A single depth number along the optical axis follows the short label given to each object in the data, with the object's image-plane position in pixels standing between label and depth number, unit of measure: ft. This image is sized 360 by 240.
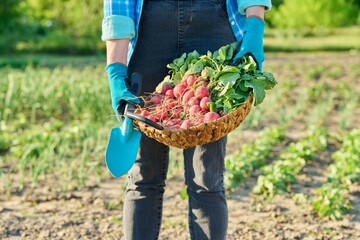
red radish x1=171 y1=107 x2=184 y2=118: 7.86
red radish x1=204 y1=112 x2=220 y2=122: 7.39
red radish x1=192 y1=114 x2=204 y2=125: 7.47
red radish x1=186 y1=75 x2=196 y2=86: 7.95
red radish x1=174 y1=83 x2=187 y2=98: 7.89
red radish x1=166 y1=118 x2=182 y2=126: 7.67
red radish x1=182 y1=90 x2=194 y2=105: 7.80
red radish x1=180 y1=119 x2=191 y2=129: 7.37
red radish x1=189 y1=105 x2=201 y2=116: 7.68
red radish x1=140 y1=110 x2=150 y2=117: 7.80
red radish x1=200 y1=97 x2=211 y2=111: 7.70
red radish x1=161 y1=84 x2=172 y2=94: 8.04
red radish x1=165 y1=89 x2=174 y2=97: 7.94
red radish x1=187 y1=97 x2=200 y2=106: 7.72
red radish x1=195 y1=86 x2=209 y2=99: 7.79
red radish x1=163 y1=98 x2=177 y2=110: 7.89
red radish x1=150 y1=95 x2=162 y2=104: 7.96
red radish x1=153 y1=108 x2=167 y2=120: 7.79
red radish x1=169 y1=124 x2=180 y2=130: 7.46
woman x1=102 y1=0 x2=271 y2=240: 8.06
